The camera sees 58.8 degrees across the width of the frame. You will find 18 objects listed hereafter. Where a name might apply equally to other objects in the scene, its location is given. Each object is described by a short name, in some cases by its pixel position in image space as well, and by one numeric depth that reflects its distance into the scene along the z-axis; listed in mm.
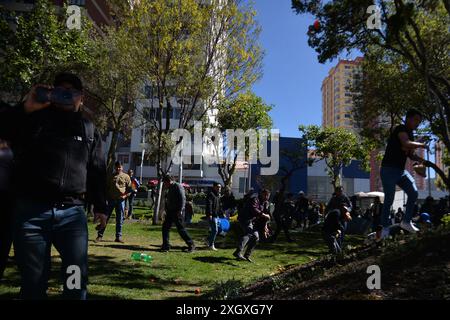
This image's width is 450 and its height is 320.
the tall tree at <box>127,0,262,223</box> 15617
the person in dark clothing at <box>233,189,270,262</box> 9023
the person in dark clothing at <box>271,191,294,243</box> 13141
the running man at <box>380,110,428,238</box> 5535
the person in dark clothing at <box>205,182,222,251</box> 10367
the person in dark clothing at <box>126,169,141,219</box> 12403
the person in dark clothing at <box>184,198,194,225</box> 18453
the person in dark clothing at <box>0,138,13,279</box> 2814
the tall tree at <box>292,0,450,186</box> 10831
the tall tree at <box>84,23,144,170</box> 16297
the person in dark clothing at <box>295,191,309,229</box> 18750
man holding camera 2541
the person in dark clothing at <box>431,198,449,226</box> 15909
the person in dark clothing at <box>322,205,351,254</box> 8750
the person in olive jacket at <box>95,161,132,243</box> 10188
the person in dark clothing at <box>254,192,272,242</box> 9498
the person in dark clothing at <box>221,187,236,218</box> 14633
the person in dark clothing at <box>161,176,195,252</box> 9695
